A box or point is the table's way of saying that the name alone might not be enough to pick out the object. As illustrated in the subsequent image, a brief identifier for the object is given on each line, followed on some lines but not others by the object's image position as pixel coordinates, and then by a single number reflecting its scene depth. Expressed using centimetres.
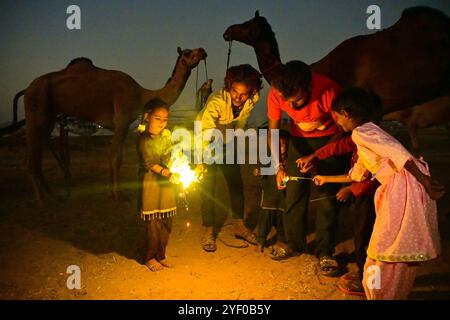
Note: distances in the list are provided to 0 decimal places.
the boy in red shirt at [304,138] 327
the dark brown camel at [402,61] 493
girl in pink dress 241
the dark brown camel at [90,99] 668
